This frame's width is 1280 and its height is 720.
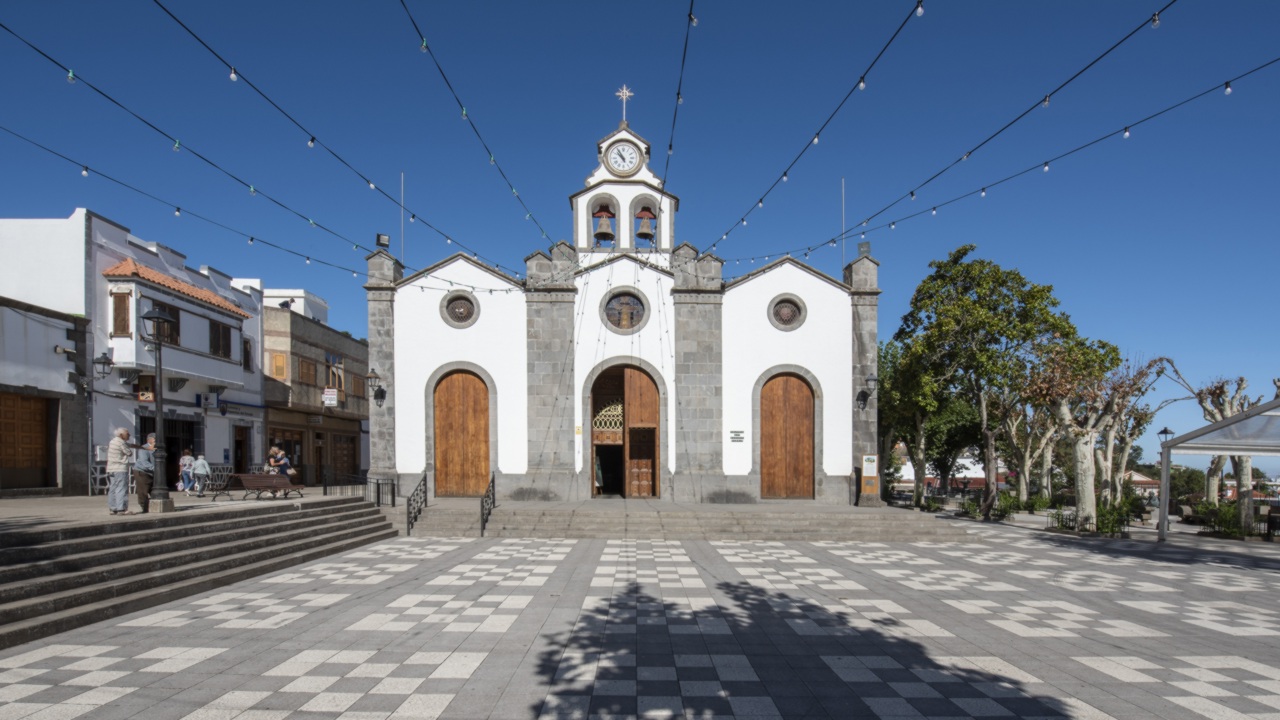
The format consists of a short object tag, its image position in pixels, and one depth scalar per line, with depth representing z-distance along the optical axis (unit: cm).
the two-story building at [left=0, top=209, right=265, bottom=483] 1772
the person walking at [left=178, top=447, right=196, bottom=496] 1943
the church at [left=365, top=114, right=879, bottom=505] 2003
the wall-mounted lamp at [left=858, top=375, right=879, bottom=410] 1995
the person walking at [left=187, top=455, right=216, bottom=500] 1839
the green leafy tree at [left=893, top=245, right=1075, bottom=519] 2159
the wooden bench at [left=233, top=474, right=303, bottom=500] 1487
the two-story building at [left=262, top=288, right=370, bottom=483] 2727
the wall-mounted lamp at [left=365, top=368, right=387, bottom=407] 1972
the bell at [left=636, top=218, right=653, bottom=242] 2192
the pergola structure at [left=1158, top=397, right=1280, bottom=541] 1472
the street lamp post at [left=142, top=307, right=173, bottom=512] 1169
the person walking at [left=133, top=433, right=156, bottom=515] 1142
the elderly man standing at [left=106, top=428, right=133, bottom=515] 1069
